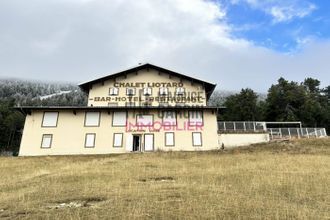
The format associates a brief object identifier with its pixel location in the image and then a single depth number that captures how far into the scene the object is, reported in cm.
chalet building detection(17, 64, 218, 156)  3466
